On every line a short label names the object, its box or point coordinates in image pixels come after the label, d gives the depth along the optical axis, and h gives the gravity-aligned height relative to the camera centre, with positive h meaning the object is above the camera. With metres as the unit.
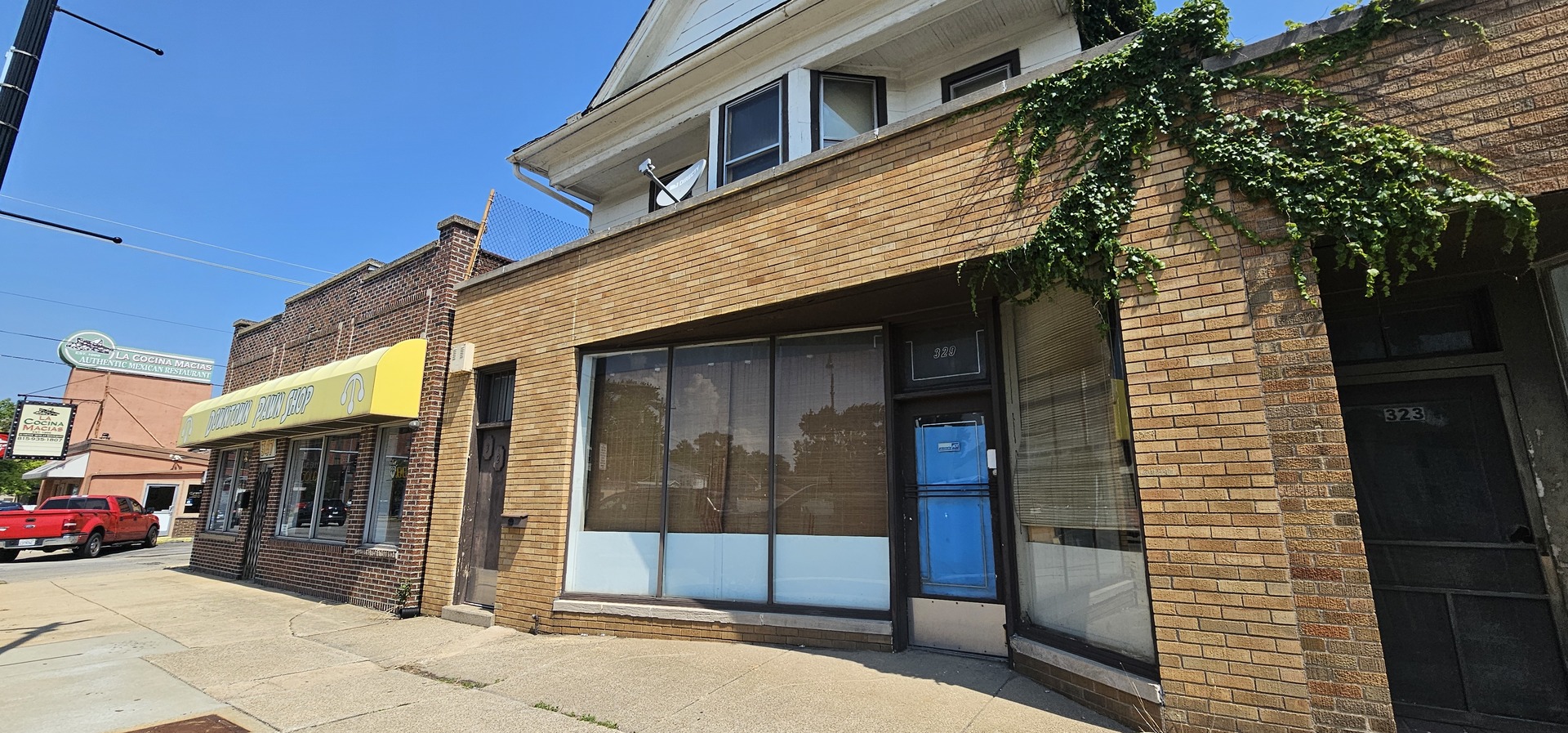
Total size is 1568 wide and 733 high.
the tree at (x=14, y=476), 43.91 +1.95
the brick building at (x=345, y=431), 9.26 +1.22
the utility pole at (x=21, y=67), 6.71 +4.28
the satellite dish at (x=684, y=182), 8.54 +4.05
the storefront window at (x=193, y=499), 29.75 +0.35
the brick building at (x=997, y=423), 3.85 +0.66
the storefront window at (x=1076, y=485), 4.48 +0.17
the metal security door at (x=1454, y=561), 4.14 -0.31
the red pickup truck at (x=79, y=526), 18.16 -0.53
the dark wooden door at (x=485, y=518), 8.53 -0.13
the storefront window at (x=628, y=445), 7.30 +0.68
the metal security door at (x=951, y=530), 5.57 -0.17
